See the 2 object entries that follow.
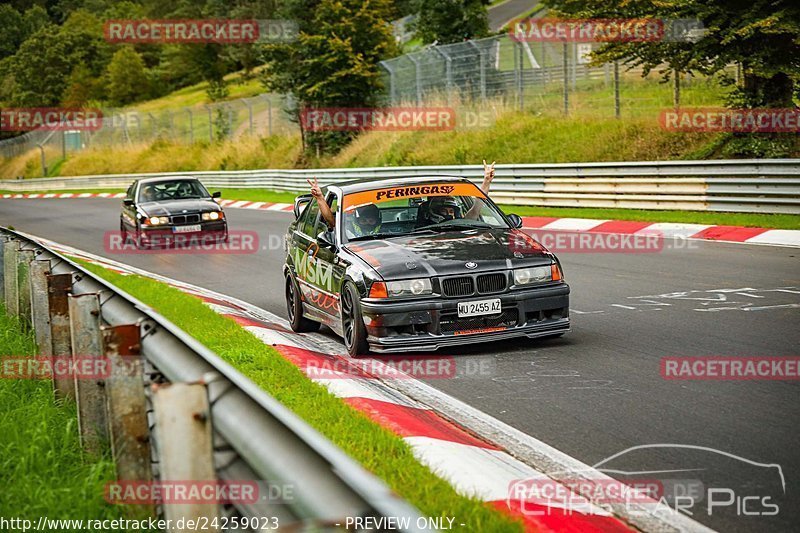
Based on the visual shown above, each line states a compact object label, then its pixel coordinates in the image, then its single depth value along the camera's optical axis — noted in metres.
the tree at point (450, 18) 53.16
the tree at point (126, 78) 111.75
